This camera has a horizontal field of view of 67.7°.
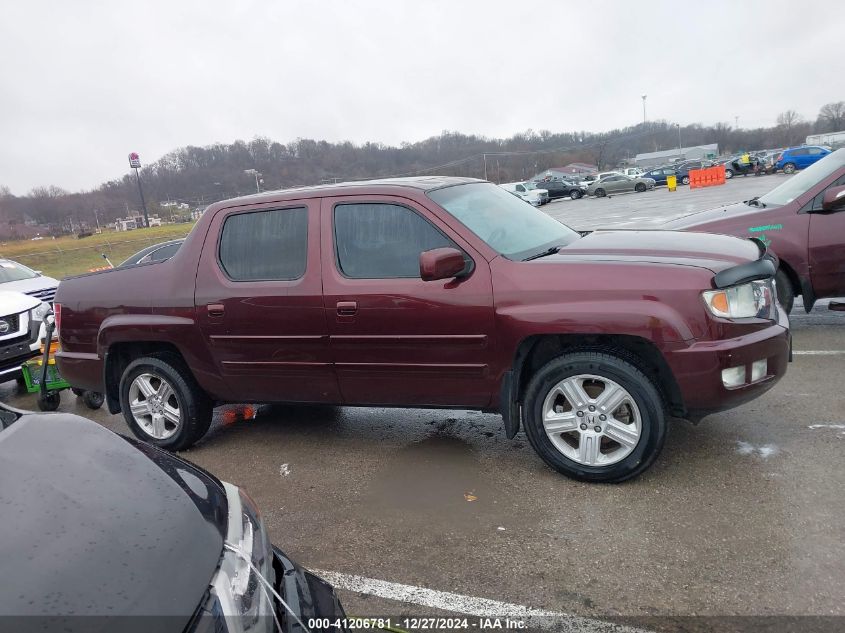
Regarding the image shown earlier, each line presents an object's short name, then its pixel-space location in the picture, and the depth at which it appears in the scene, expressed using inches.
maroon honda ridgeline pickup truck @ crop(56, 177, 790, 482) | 136.6
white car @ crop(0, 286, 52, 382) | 267.7
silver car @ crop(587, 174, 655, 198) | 1654.8
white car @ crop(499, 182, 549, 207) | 1519.4
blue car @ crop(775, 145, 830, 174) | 1571.1
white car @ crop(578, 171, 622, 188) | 1732.3
